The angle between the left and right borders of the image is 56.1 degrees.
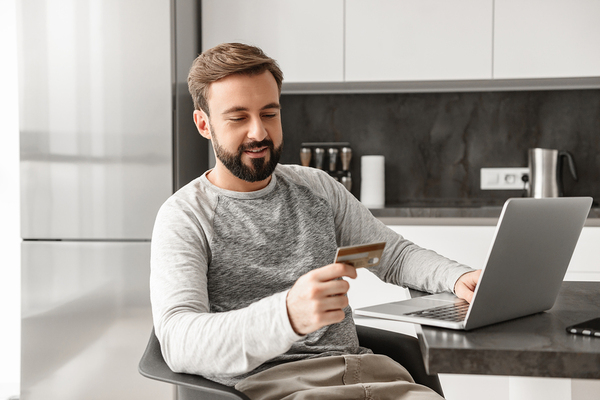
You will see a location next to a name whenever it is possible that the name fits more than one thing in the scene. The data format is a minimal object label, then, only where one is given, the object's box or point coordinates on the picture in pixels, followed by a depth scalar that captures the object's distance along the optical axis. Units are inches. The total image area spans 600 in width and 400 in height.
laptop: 31.9
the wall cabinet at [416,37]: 99.7
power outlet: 116.8
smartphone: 31.1
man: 36.3
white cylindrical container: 112.8
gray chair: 36.9
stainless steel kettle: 107.3
